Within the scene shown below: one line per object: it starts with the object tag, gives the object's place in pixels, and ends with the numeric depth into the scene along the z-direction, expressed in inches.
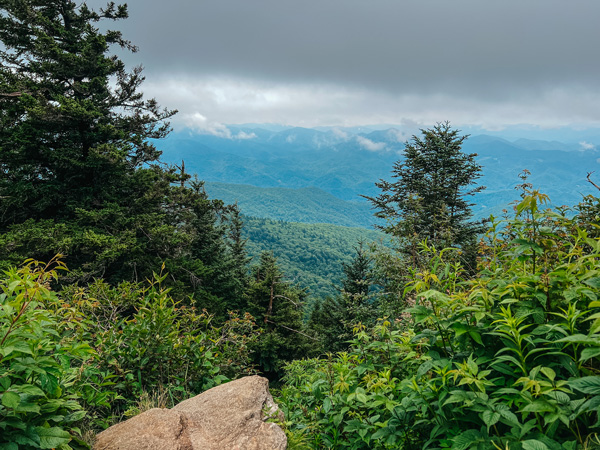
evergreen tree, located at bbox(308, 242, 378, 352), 975.6
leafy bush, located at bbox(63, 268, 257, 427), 132.0
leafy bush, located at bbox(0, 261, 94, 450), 65.4
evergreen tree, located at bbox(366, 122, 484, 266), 774.5
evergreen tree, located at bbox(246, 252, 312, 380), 836.0
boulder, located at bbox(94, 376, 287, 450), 97.4
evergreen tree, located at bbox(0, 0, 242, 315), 508.8
